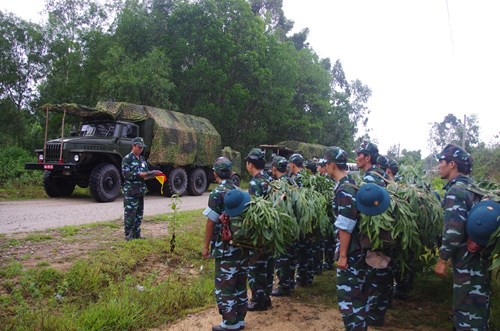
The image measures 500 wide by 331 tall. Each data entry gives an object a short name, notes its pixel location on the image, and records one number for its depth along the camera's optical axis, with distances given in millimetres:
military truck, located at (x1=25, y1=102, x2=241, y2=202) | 10391
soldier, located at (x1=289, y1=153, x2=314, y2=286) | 5453
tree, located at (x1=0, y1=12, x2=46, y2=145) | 18828
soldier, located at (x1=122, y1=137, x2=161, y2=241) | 6375
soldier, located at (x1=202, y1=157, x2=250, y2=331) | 3871
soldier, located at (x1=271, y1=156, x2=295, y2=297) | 5031
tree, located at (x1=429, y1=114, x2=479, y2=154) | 46088
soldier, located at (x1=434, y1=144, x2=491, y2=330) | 3240
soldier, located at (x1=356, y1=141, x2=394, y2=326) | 4021
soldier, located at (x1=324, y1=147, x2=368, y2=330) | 3436
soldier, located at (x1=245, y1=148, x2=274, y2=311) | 4398
